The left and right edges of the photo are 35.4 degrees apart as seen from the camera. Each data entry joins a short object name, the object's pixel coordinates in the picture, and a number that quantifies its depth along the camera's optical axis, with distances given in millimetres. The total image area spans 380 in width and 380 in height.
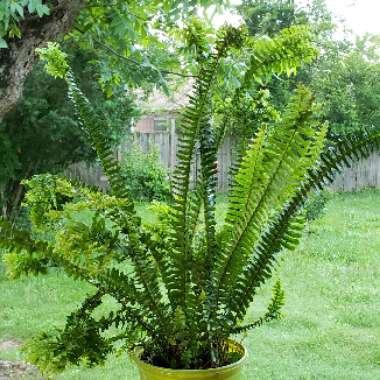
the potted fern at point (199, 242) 1154
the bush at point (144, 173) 8453
